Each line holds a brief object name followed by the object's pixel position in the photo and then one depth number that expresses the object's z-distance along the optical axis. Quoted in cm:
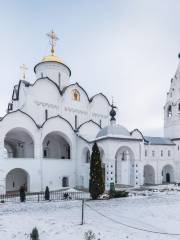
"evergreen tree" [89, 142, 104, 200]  1498
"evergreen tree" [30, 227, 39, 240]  686
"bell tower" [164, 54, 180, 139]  2809
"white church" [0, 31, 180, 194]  2036
